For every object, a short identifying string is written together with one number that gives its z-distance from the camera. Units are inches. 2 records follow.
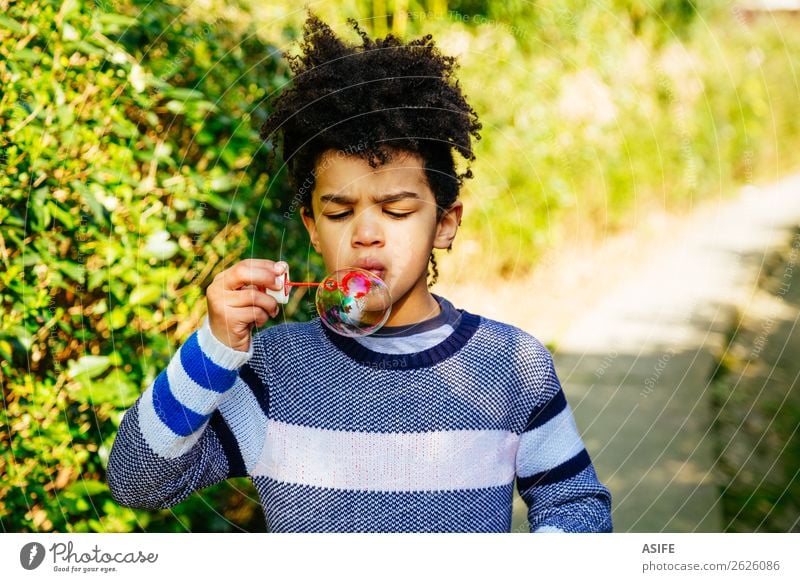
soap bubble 72.1
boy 73.5
